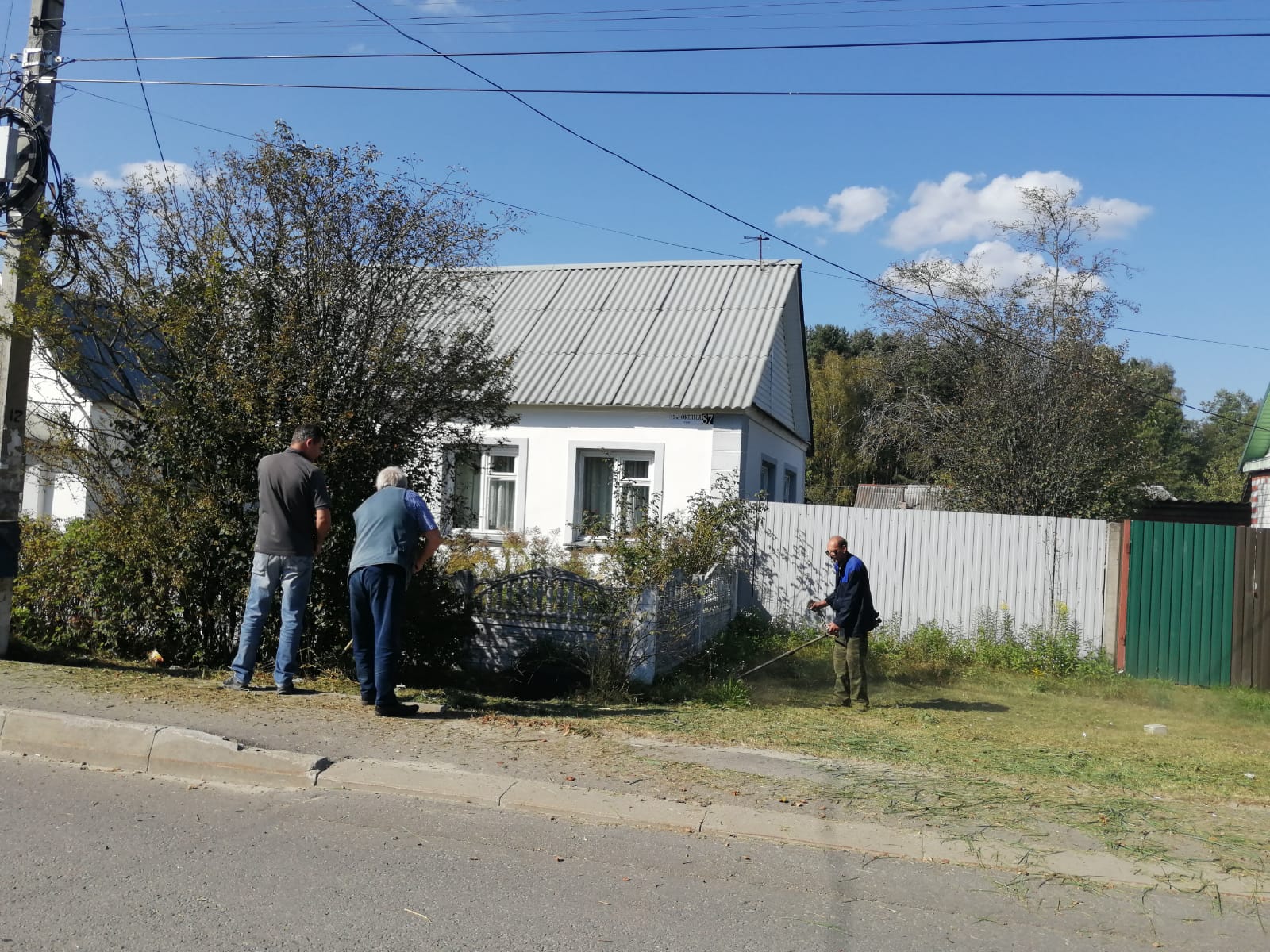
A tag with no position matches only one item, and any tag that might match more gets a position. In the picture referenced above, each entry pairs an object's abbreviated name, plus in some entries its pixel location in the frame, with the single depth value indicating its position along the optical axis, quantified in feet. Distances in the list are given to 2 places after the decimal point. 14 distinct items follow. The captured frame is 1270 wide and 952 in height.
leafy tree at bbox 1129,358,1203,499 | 65.10
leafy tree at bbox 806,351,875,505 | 121.60
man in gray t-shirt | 23.26
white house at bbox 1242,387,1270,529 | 69.31
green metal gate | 38.63
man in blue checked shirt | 22.16
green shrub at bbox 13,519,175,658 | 28.02
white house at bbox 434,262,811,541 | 52.80
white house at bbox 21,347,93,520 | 29.22
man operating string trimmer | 30.96
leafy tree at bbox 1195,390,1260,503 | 144.46
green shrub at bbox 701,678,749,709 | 30.30
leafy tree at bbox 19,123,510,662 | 26.17
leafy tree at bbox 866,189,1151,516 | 51.90
